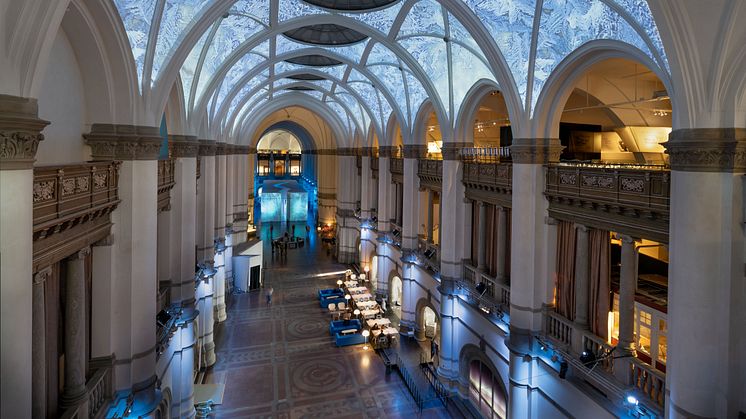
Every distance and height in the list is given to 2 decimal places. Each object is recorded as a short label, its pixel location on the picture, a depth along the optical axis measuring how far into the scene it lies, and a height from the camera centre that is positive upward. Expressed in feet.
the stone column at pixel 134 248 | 24.85 -3.63
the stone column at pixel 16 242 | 13.39 -1.82
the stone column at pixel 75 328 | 21.26 -6.95
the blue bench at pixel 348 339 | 57.36 -19.60
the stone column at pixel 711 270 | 20.18 -3.64
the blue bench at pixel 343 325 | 60.54 -18.91
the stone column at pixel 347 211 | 98.43 -5.23
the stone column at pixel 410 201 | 60.75 -1.73
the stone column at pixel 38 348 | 17.63 -6.56
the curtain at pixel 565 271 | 32.53 -6.02
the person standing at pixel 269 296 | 72.59 -17.89
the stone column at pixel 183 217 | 38.29 -2.74
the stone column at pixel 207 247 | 50.78 -7.15
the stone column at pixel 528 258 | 34.46 -5.37
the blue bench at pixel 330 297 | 71.61 -17.81
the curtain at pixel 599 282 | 29.55 -6.19
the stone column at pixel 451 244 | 48.11 -6.00
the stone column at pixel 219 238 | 63.72 -7.35
